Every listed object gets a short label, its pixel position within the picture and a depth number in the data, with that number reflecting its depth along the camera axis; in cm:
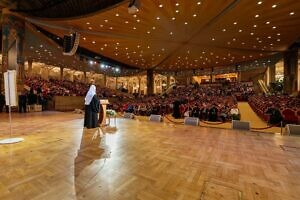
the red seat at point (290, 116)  704
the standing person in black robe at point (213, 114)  841
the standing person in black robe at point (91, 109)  535
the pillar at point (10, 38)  1004
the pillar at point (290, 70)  1537
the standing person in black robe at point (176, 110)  990
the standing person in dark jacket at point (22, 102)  1043
